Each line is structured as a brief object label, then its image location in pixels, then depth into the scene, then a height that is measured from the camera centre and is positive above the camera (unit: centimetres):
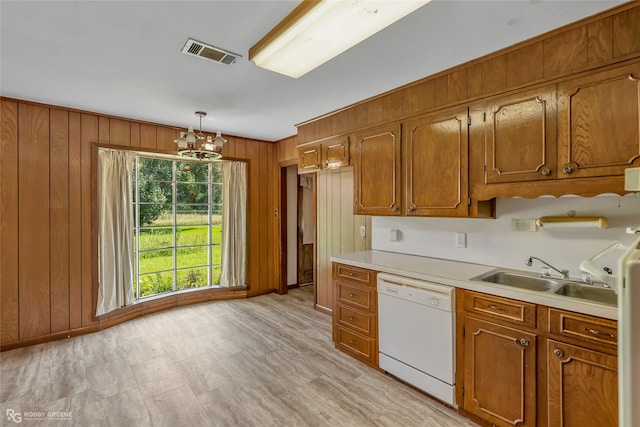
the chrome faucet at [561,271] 199 -39
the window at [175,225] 408 -15
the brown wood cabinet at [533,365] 153 -88
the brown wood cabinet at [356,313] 268 -95
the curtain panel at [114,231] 353 -20
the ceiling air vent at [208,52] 197 +114
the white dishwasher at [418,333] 212 -93
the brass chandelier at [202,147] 313 +77
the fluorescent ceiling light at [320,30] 144 +102
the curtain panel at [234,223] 457 -14
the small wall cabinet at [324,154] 328 +71
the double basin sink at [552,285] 180 -48
